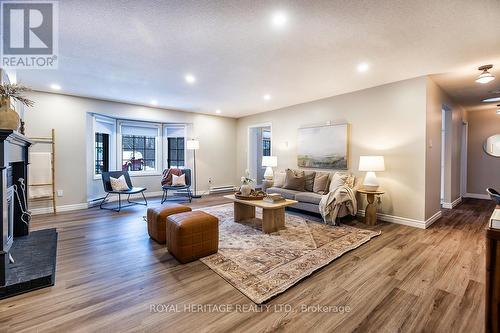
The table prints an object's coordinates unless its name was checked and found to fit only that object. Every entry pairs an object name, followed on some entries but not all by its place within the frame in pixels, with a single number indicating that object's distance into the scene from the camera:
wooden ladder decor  4.63
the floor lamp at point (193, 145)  6.44
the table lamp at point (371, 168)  3.89
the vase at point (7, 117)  2.12
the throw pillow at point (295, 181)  4.95
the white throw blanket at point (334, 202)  3.90
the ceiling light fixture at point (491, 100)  5.02
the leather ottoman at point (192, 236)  2.53
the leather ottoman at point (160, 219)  3.11
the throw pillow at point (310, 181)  4.96
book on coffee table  3.64
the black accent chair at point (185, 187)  5.76
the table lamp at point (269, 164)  5.85
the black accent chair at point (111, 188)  5.04
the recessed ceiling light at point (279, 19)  2.12
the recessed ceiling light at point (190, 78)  3.84
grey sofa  4.07
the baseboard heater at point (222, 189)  7.34
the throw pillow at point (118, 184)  5.12
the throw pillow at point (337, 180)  4.21
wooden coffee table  3.47
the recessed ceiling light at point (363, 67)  3.26
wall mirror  5.96
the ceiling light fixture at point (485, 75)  3.15
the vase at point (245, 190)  3.92
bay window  6.42
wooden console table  1.24
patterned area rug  2.16
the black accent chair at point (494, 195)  1.78
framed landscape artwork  4.79
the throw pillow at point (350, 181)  4.30
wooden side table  3.97
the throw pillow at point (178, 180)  5.90
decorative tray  3.83
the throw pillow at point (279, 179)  5.22
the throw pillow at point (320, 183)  4.64
